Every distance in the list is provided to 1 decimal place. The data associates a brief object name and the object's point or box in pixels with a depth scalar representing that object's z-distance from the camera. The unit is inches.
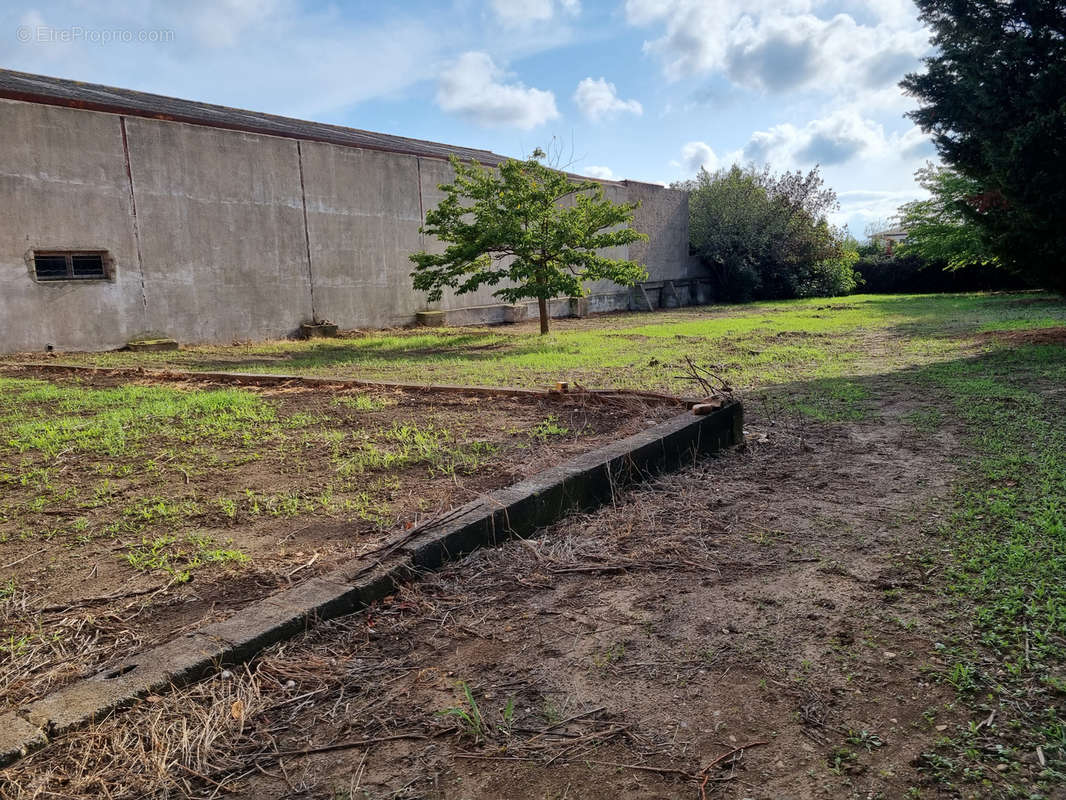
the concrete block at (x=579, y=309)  814.9
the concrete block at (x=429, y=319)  644.5
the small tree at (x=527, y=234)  459.2
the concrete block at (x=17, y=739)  63.7
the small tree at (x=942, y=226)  793.6
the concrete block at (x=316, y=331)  548.4
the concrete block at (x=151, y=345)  445.4
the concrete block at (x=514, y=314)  733.9
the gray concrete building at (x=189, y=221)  405.4
